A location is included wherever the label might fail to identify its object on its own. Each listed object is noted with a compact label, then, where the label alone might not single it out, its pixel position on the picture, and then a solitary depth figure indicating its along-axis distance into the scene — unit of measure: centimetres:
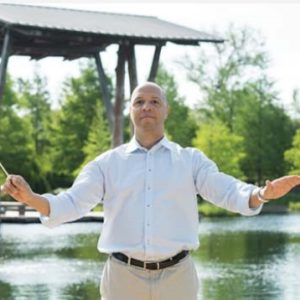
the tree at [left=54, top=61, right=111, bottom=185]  3384
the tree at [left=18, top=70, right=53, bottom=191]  3462
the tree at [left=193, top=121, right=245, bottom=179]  3078
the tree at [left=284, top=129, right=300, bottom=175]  3234
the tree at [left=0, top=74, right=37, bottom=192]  3134
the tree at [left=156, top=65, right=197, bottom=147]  3362
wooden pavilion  1410
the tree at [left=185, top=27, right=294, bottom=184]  3453
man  272
